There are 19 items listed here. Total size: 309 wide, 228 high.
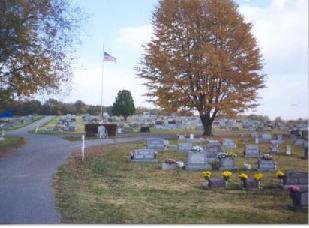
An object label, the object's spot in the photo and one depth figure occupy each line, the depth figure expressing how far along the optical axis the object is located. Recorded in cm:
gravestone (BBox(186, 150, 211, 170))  1038
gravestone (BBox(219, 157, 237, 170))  1032
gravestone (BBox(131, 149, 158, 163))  1147
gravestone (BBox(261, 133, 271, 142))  1674
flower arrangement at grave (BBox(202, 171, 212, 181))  834
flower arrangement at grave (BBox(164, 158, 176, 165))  1046
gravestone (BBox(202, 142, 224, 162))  1133
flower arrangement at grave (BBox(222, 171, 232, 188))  813
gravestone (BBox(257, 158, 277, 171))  1022
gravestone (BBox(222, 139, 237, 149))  1462
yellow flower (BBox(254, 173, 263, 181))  796
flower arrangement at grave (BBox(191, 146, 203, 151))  1219
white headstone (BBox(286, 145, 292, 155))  1312
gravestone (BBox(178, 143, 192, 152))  1369
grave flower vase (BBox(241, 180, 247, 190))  802
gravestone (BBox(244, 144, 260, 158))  1269
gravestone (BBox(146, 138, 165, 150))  1381
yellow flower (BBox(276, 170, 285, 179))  810
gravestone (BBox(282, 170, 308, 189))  770
